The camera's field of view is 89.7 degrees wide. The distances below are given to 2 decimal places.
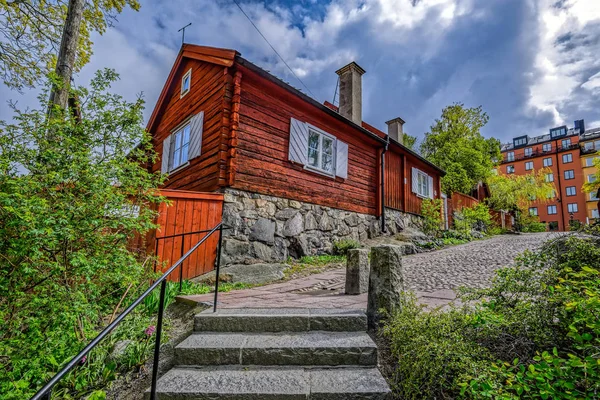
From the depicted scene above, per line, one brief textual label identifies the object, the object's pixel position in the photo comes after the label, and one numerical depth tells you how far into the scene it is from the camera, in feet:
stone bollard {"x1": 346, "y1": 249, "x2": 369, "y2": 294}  14.48
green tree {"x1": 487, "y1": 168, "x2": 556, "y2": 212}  73.56
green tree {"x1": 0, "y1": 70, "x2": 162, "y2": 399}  8.66
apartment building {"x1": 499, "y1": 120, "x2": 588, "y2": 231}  123.75
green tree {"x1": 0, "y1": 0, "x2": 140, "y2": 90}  23.43
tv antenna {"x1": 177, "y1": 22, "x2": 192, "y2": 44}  31.97
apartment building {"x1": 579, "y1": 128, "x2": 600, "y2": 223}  118.70
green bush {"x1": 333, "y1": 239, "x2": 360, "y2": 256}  29.26
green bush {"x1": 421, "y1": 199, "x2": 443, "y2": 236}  44.24
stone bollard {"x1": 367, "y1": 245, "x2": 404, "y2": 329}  9.56
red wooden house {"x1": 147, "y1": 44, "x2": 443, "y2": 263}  23.34
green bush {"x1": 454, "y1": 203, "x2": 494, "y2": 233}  49.60
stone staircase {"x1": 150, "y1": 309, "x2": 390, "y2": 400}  7.07
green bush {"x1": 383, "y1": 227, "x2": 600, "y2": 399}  5.23
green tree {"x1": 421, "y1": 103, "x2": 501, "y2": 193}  64.18
